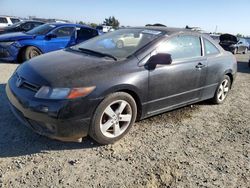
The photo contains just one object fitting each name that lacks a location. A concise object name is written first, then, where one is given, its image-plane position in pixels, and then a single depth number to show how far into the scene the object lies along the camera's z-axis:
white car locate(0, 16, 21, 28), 14.78
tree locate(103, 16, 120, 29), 48.71
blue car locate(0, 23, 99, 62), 6.05
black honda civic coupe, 2.31
